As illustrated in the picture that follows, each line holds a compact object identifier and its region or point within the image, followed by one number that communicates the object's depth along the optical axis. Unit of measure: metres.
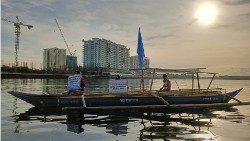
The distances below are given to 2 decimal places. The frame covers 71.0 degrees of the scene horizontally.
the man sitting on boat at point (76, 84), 14.78
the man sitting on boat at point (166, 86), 15.68
